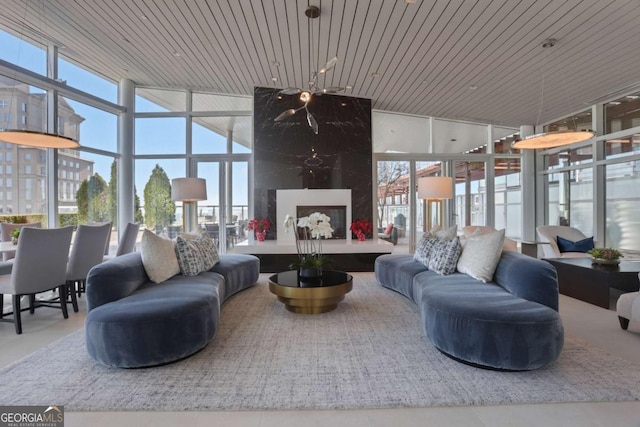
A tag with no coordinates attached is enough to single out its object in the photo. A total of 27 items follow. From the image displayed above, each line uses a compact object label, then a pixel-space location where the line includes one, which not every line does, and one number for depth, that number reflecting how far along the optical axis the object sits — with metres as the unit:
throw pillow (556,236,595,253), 4.99
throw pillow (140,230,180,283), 3.15
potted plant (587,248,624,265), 3.83
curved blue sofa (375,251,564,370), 2.11
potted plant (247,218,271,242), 6.13
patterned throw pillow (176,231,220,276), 3.44
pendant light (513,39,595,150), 4.23
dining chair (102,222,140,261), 4.33
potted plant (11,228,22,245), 3.62
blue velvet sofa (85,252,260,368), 2.19
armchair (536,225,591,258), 4.94
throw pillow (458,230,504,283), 3.09
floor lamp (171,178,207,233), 5.57
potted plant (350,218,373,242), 6.07
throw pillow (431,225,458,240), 3.81
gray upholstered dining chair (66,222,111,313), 3.59
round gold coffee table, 3.22
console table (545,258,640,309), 3.53
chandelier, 3.61
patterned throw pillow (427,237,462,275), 3.44
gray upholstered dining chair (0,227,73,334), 2.97
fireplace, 6.50
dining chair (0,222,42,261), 4.15
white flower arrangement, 3.41
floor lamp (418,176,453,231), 5.53
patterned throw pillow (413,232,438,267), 3.85
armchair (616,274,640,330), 2.80
